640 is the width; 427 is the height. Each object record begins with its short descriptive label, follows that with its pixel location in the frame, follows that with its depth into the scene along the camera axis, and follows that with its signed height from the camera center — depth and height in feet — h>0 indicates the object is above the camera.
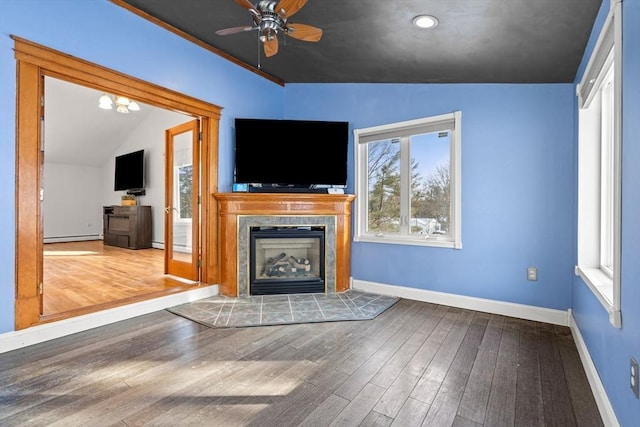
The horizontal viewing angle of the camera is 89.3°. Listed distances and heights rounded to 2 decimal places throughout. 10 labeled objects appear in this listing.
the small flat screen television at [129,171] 24.61 +3.21
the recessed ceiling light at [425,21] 7.89 +4.77
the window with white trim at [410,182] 11.27 +1.17
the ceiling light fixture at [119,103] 17.20 +5.93
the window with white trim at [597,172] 6.25 +1.04
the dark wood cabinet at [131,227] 23.17 -1.07
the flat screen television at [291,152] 12.17 +2.31
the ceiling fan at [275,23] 6.70 +4.28
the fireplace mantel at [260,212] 11.63 +0.03
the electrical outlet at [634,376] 4.02 -2.06
